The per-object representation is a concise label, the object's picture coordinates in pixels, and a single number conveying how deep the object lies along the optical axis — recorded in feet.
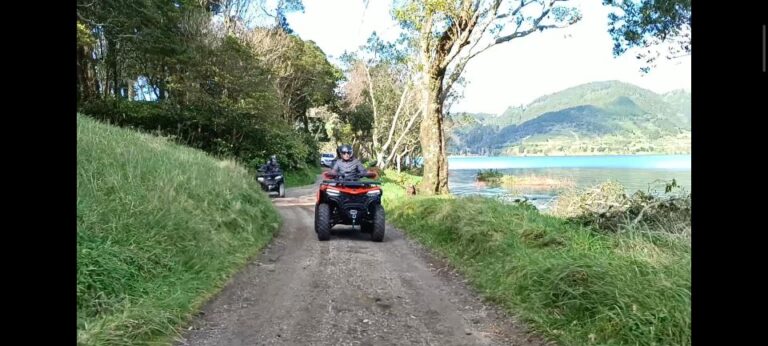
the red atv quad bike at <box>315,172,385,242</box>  27.48
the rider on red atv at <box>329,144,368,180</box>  28.99
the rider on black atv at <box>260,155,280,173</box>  62.59
